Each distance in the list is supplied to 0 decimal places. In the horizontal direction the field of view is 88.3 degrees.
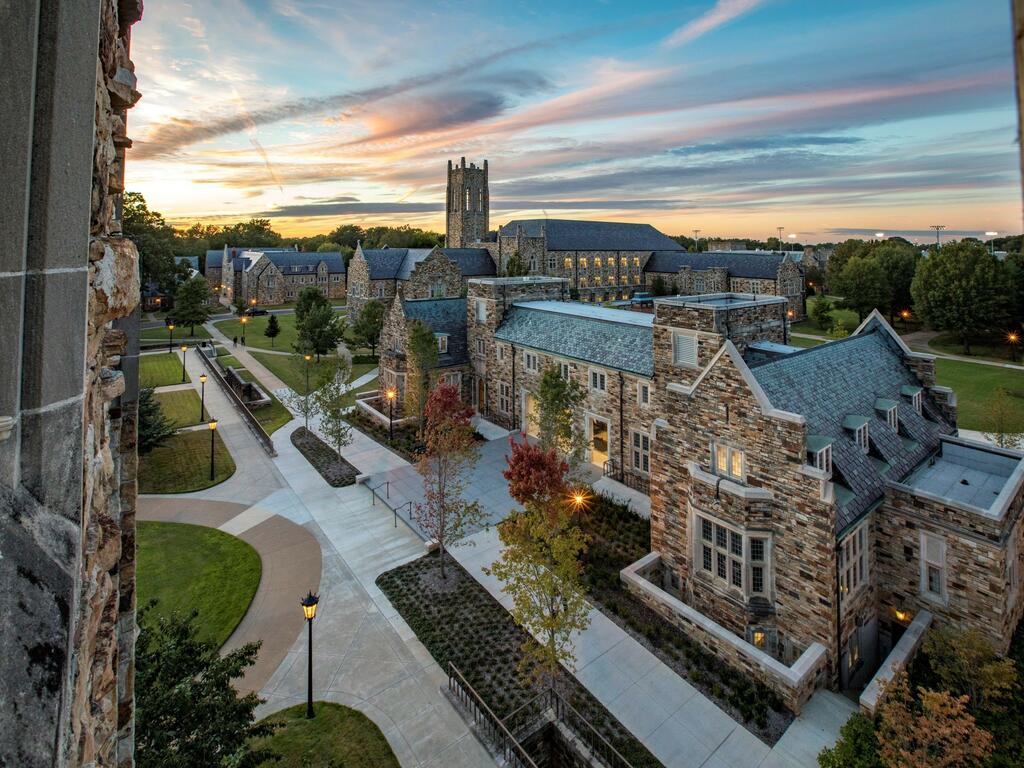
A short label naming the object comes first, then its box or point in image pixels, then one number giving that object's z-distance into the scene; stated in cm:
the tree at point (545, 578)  1108
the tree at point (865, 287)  6238
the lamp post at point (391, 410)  2787
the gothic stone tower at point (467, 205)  8075
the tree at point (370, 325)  4456
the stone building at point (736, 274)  6341
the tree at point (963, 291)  4806
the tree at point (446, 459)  1662
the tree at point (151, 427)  2352
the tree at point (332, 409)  2391
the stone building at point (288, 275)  8381
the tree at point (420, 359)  2698
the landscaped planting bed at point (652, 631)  1130
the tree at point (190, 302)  5600
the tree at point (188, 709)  703
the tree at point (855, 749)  921
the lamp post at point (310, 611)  1120
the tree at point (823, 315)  5959
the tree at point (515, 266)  6306
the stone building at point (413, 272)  5356
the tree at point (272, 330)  5347
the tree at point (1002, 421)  2162
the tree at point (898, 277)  6316
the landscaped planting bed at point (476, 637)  1136
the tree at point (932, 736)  814
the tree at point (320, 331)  4184
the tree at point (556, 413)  1942
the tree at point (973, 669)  990
